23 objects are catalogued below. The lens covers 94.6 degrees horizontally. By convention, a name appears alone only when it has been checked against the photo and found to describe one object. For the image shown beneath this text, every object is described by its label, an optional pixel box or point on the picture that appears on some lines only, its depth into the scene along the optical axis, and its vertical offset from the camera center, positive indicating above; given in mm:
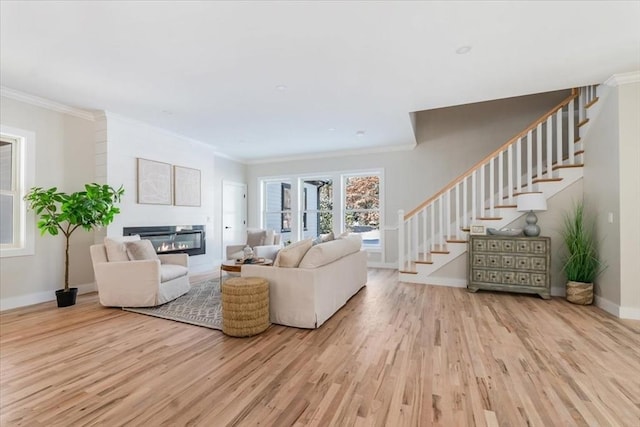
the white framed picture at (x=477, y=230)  4383 -241
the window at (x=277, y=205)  7793 +268
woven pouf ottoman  2727 -873
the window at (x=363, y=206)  6777 +204
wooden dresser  3982 -707
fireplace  4895 -390
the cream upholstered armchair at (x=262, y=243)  5262 -559
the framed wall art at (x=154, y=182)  4852 +576
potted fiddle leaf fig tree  3678 +74
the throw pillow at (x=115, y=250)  3668 -419
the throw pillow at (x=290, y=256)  3078 -428
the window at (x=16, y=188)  3715 +368
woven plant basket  3646 -988
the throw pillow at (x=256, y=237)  5891 -439
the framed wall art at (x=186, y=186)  5453 +573
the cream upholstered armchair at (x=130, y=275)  3559 -728
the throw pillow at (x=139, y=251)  3732 -445
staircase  4117 +409
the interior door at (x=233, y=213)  7074 +62
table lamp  3971 +87
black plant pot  3709 -1025
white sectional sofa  2914 -703
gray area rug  3150 -1112
